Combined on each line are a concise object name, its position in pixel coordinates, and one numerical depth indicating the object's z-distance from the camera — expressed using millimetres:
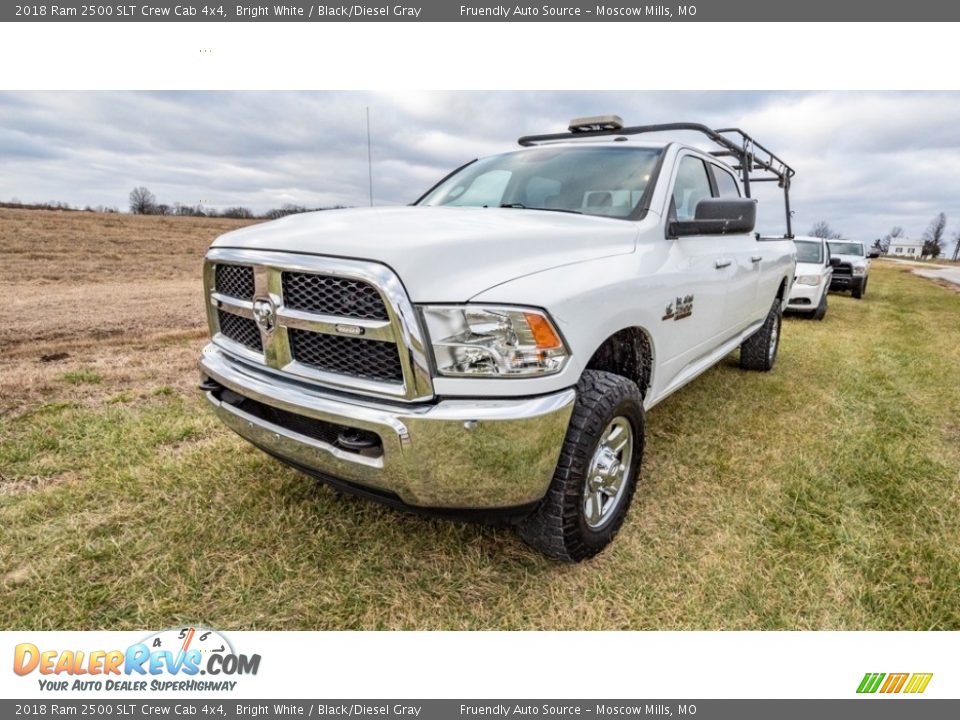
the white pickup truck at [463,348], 1751
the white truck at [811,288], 9320
